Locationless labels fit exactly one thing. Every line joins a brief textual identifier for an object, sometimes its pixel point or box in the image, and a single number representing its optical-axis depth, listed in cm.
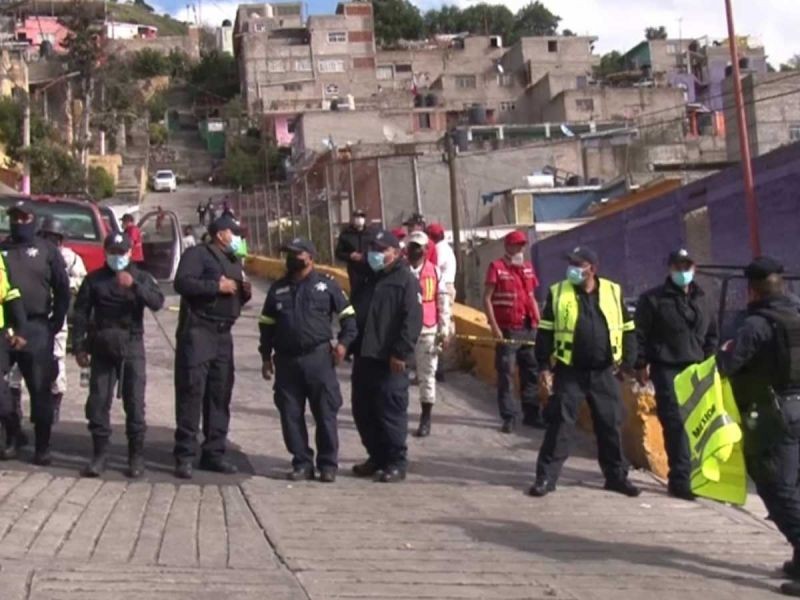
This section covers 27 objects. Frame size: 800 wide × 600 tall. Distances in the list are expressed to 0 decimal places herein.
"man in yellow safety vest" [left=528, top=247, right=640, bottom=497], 934
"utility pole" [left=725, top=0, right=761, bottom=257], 2011
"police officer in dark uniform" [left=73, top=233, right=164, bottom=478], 950
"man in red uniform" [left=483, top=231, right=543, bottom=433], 1168
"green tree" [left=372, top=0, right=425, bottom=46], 10312
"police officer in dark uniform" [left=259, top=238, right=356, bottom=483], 980
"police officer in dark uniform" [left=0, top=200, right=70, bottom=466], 977
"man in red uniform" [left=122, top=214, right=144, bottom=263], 1830
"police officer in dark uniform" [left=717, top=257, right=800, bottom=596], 727
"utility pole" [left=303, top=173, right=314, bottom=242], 3026
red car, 1580
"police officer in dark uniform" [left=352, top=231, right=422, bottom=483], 988
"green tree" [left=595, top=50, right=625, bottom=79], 8772
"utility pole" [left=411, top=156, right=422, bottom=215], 2635
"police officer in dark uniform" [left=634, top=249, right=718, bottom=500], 959
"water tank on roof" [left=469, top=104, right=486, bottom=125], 6834
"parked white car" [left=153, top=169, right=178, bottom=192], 6675
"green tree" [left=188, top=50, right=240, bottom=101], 9094
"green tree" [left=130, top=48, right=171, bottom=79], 9244
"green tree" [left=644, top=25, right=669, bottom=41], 10144
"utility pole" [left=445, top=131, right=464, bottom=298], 2400
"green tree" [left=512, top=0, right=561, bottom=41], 10825
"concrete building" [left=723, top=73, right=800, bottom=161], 4672
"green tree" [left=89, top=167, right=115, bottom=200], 5950
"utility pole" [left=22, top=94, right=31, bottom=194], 4252
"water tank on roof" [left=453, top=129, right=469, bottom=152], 4809
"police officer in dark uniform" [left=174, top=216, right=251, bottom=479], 976
